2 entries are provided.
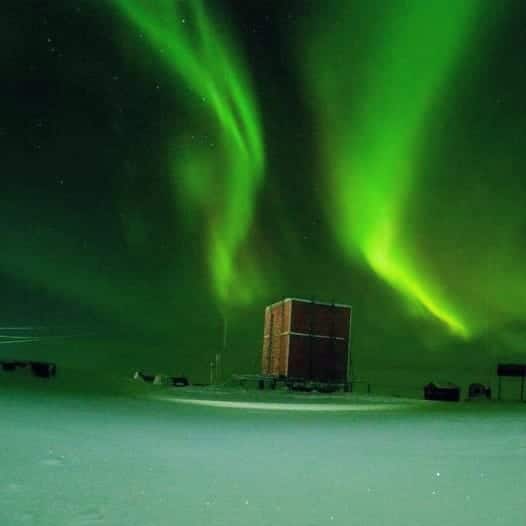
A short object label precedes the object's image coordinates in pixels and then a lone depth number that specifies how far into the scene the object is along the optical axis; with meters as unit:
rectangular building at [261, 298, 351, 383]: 29.62
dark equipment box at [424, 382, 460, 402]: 29.19
